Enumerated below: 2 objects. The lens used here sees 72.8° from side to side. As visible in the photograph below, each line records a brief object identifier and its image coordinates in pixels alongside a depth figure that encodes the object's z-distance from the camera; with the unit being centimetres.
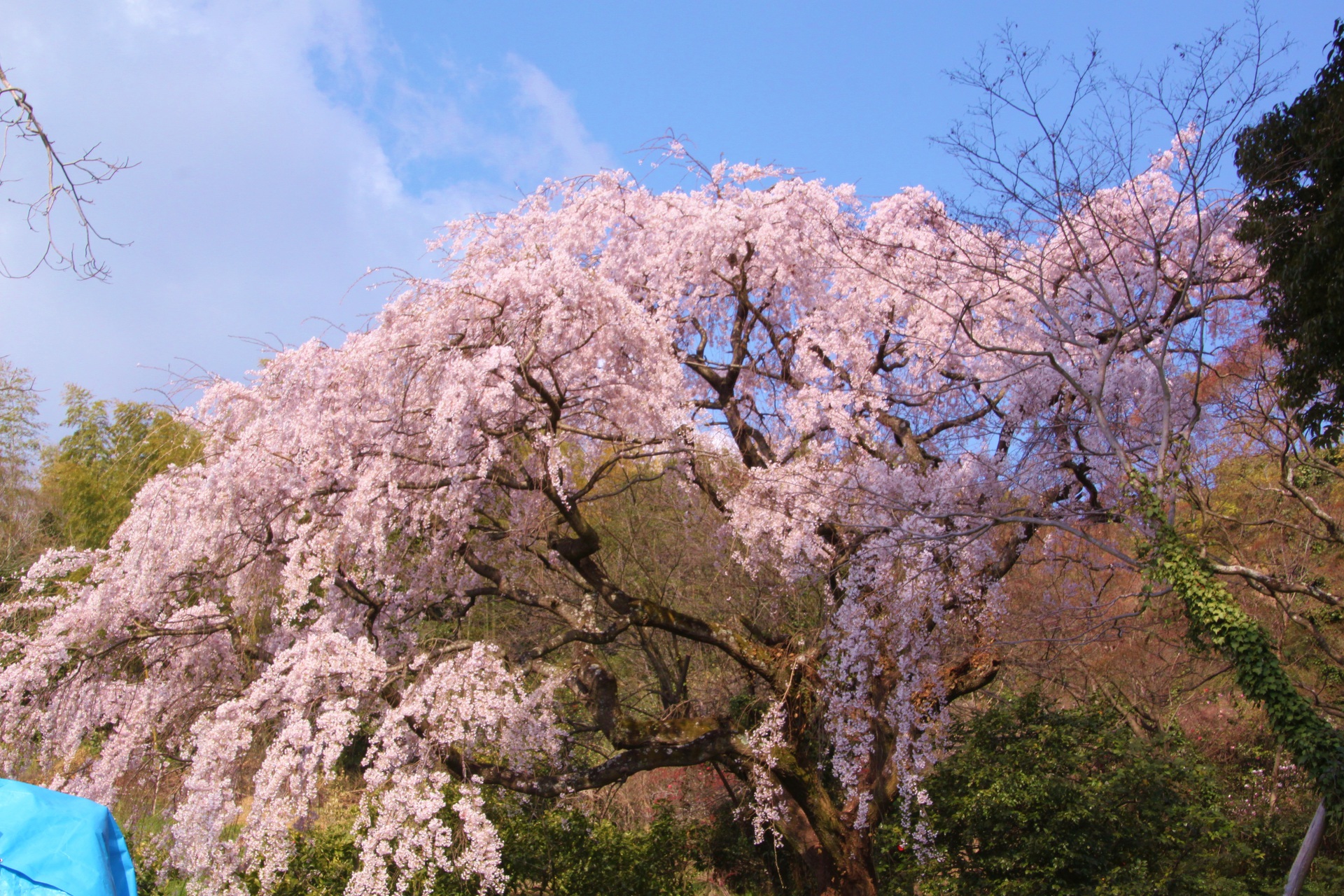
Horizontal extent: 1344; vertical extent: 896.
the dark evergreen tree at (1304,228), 588
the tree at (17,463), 1931
